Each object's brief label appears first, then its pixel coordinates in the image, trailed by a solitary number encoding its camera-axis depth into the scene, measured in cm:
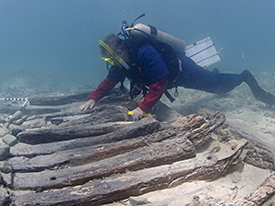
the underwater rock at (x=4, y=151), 273
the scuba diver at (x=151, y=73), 420
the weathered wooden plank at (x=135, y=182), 194
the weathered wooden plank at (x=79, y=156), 259
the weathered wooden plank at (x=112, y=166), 224
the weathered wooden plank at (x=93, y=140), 296
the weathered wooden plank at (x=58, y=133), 326
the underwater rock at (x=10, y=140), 328
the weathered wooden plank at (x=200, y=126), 300
